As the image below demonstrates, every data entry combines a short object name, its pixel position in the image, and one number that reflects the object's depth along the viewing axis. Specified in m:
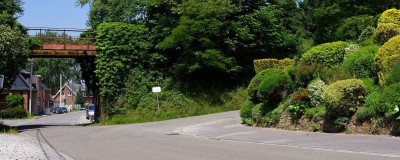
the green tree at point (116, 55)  39.84
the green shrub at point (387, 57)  18.30
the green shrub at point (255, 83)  24.64
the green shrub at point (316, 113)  19.94
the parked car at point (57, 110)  102.56
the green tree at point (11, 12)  34.66
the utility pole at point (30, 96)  74.84
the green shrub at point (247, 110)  25.99
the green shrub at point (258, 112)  24.56
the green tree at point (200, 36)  37.53
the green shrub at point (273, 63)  28.16
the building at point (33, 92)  77.88
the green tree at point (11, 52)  30.12
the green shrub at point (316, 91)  21.14
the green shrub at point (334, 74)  20.72
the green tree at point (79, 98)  140.62
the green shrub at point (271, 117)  23.31
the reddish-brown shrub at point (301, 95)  21.84
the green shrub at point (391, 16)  21.58
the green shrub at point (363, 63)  20.49
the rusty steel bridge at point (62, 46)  39.01
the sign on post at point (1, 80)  30.73
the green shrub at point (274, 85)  23.17
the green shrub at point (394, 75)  16.96
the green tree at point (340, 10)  35.41
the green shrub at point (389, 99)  16.20
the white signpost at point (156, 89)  37.44
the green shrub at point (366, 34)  25.28
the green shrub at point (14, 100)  70.50
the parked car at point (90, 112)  52.54
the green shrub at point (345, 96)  18.25
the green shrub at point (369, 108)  17.25
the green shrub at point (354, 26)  31.86
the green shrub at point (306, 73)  22.82
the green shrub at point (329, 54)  23.56
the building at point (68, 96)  133.12
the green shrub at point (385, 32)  20.72
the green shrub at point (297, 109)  21.67
